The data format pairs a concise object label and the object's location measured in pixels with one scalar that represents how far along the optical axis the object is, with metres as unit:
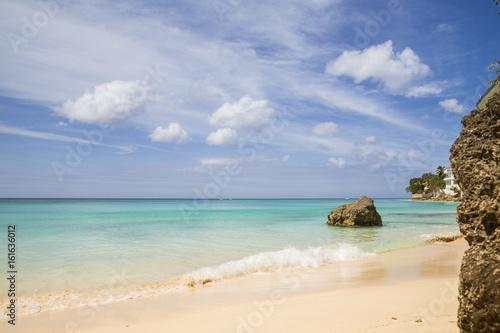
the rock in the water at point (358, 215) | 24.08
